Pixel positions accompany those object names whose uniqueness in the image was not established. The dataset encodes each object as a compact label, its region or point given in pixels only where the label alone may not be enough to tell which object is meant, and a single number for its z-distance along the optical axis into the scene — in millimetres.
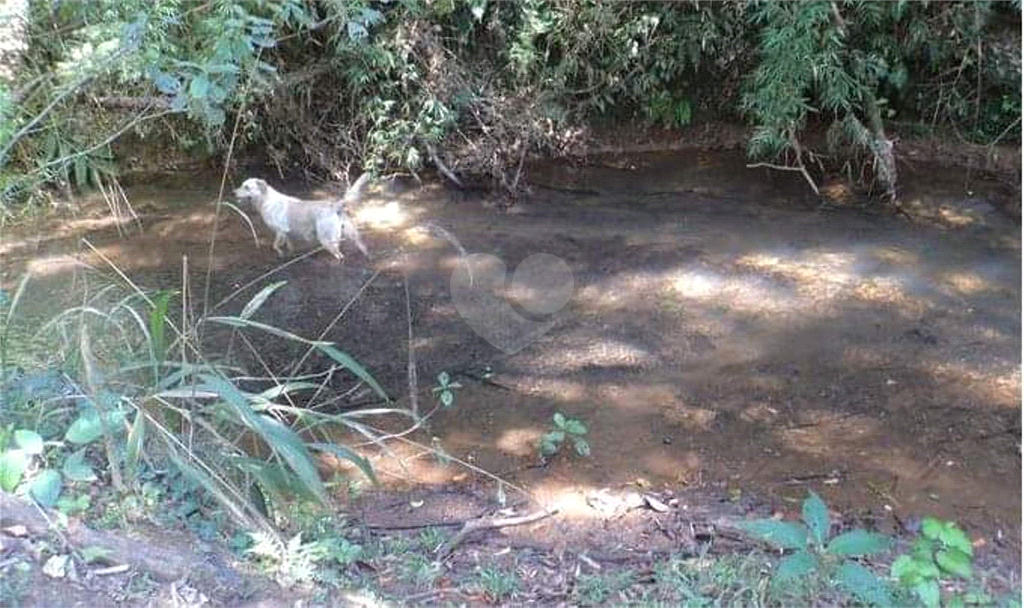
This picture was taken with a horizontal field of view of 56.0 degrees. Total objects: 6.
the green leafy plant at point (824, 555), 2293
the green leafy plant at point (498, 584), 2475
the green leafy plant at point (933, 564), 2105
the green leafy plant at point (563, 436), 3535
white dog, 5117
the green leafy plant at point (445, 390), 3895
